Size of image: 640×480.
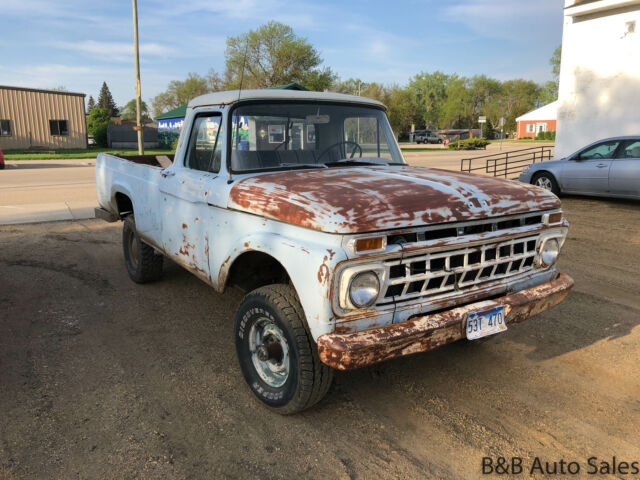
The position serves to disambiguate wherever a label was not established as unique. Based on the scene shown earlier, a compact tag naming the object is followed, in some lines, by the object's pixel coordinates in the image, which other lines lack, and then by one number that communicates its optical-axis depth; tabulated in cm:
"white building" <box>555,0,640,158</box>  1462
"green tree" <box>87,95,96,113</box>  10119
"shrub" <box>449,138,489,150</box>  4656
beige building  3444
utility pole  2161
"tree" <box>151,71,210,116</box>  7244
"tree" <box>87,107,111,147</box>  4288
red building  7012
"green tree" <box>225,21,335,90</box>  5309
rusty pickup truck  266
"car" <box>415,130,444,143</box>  6712
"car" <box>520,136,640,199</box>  1067
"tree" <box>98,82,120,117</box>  9700
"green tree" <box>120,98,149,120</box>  12514
